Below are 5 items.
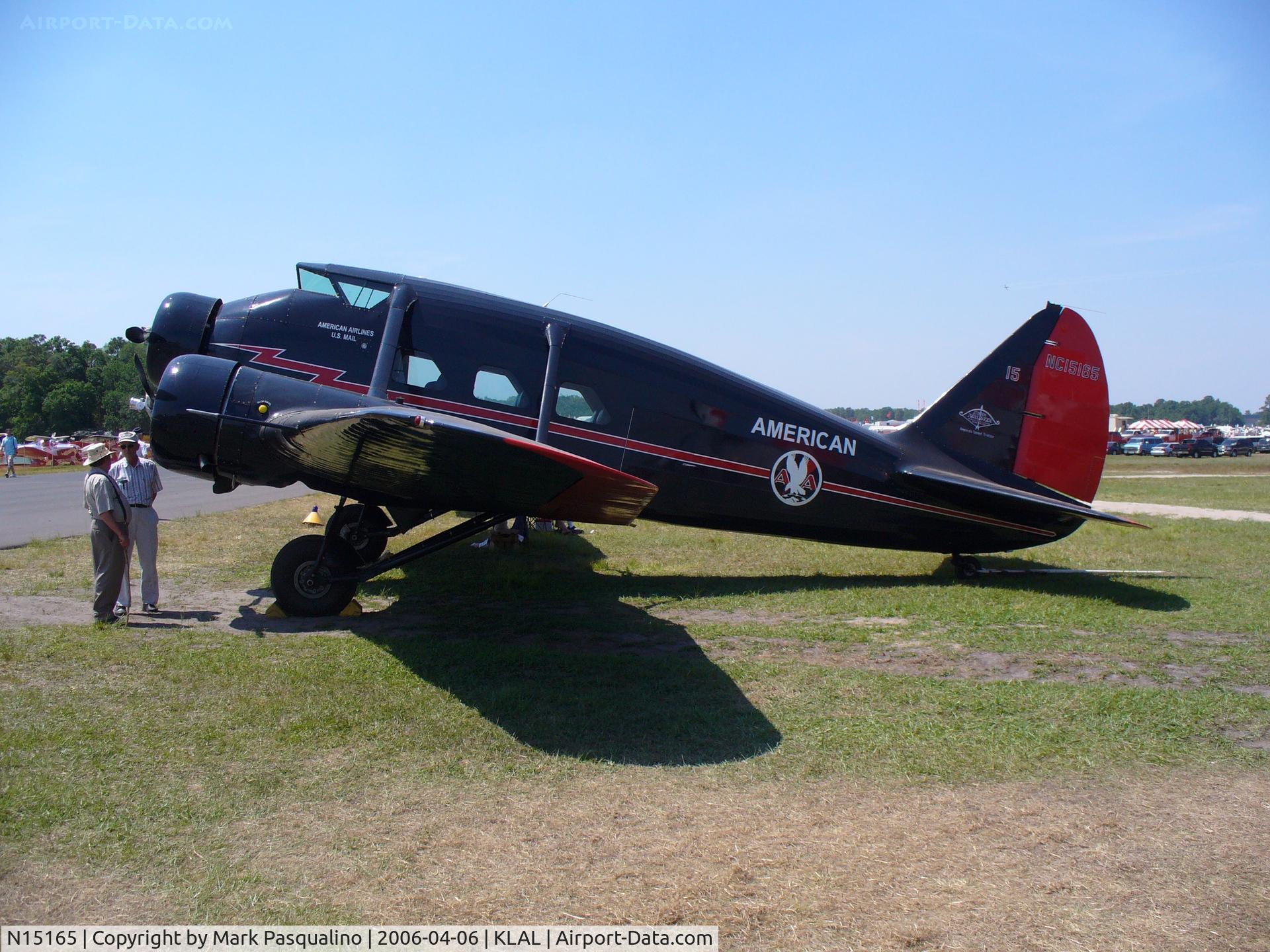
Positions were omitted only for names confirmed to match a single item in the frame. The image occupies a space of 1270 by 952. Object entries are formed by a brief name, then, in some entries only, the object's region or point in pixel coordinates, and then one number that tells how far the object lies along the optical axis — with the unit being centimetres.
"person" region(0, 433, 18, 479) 3195
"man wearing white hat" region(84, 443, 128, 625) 747
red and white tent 8212
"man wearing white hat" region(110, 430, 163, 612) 823
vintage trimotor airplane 657
